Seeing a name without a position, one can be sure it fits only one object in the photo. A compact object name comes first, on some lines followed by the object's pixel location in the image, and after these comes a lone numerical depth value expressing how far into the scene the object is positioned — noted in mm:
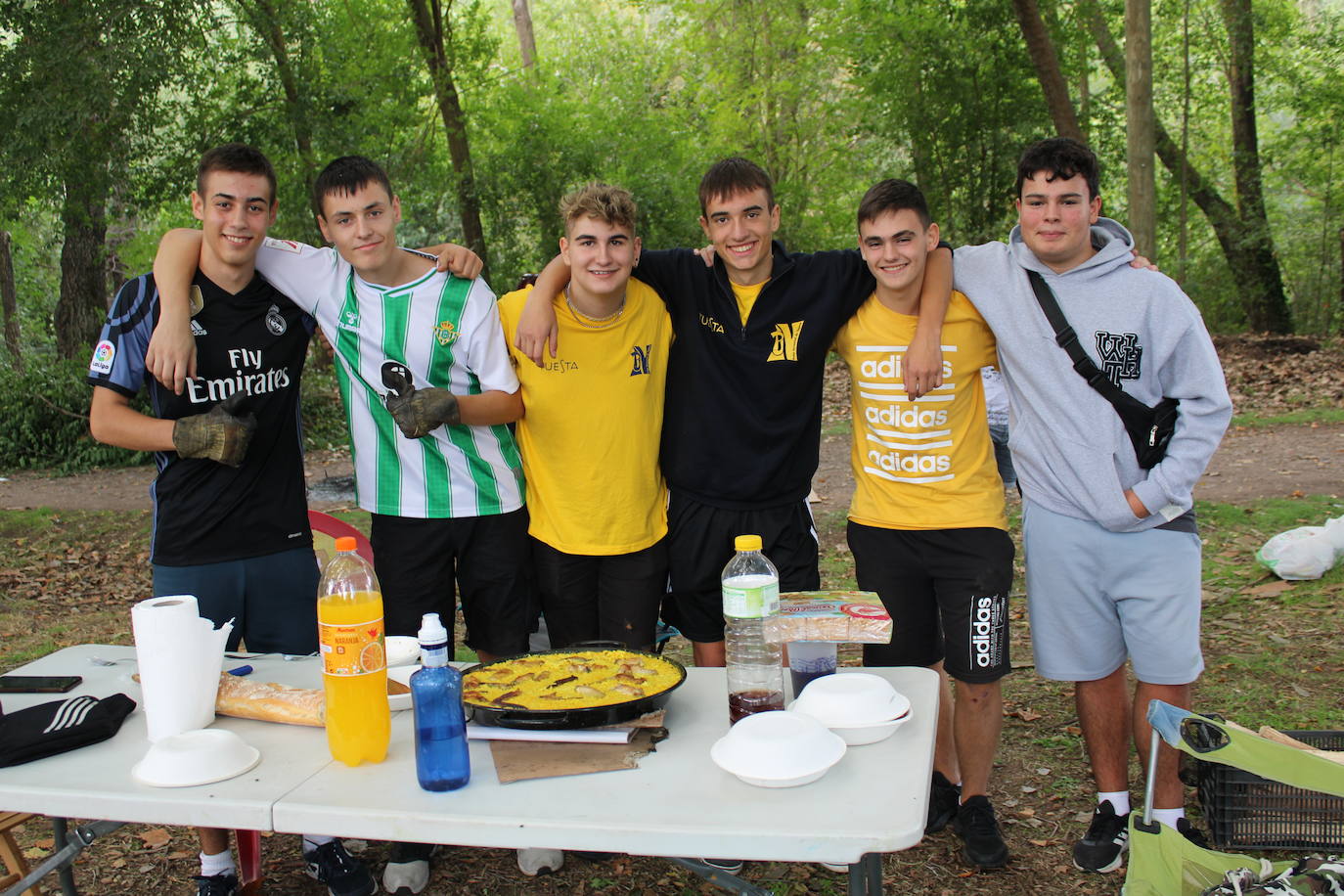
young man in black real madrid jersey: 3426
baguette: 2539
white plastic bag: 5922
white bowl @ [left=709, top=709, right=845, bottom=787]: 2098
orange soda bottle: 2219
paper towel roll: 2383
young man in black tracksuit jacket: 3498
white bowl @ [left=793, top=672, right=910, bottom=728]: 2322
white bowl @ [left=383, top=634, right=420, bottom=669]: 2881
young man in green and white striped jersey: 3484
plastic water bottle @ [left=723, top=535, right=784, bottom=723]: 2420
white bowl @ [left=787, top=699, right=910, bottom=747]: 2301
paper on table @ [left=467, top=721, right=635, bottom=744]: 2316
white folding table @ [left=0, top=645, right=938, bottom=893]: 1952
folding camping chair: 2457
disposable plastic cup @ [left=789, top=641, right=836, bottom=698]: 2586
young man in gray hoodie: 3176
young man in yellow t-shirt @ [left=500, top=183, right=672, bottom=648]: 3498
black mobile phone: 2844
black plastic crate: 3375
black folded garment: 2404
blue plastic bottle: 2152
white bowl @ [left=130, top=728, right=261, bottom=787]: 2240
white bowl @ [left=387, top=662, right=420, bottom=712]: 2621
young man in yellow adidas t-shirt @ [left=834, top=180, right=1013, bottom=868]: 3361
